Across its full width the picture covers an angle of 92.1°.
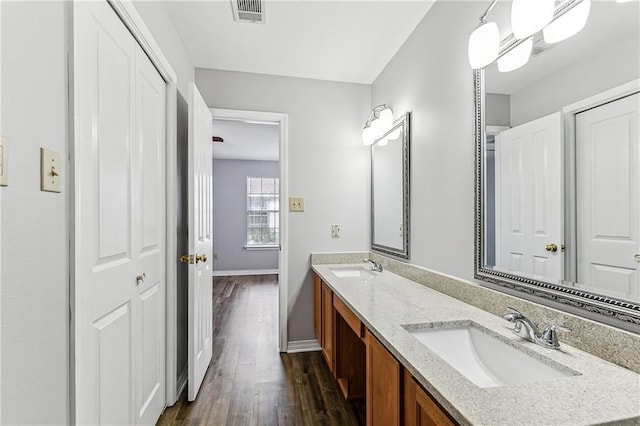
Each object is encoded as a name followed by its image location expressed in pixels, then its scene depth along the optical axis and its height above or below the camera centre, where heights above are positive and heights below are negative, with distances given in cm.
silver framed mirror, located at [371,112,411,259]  221 +17
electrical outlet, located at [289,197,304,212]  274 +8
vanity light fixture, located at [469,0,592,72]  104 +68
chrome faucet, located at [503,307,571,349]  100 -40
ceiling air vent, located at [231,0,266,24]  180 +122
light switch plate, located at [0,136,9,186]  70 +12
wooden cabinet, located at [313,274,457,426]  90 -67
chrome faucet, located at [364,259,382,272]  241 -42
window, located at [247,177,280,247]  663 +1
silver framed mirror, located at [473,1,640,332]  88 +14
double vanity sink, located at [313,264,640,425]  68 -44
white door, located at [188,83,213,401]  195 -19
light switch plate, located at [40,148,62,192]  84 +12
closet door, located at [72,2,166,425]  100 -5
